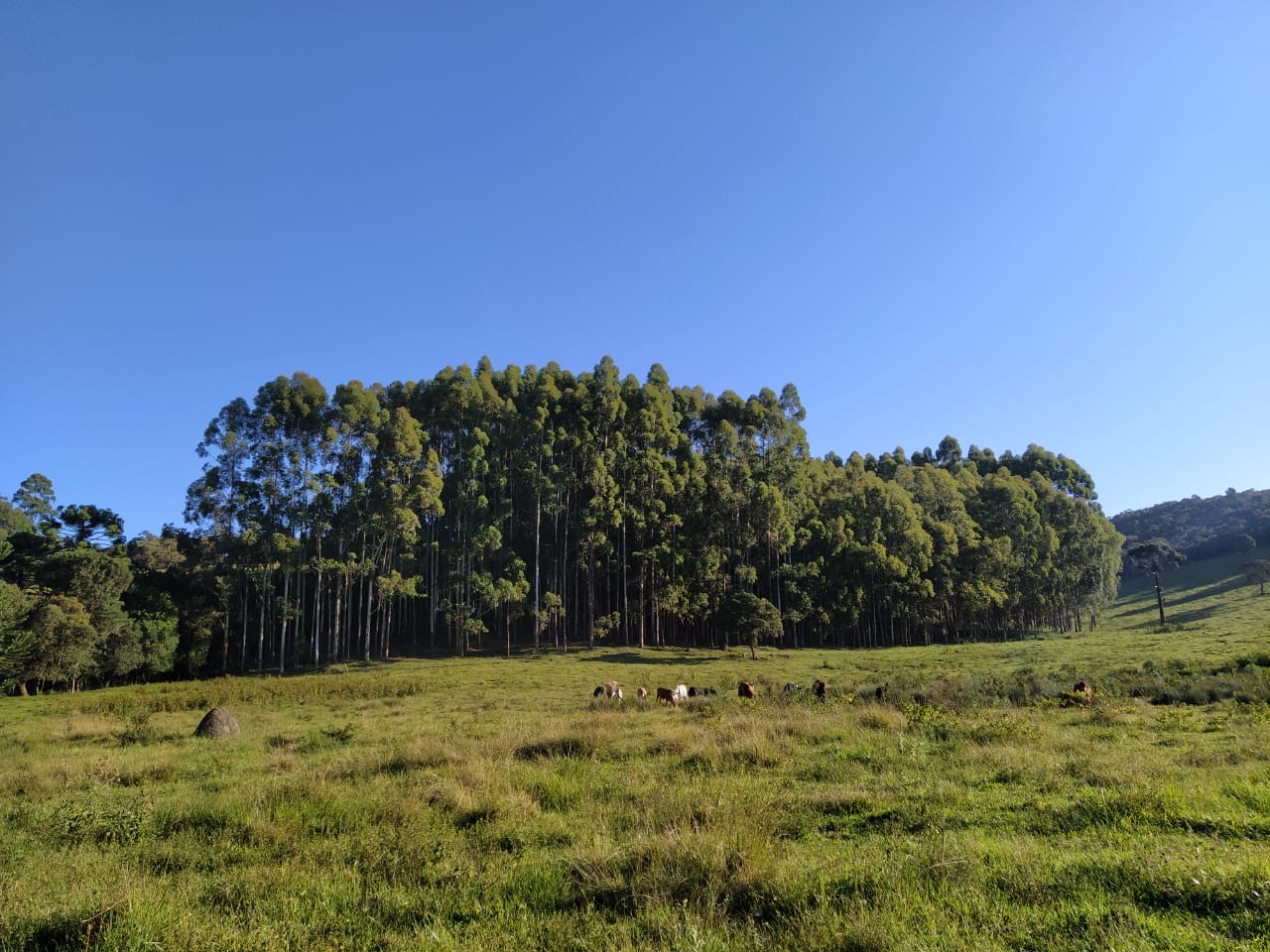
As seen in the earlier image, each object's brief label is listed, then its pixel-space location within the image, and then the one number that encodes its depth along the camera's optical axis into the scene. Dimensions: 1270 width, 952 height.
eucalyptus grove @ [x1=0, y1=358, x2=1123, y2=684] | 48.22
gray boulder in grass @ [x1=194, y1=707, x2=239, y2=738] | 17.19
